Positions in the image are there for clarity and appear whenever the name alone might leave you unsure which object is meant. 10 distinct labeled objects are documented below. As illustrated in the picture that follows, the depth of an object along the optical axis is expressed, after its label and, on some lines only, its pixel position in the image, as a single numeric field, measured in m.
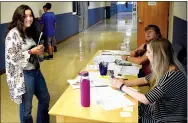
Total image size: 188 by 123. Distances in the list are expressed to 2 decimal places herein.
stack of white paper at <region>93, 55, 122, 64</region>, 2.72
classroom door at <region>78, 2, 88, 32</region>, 10.59
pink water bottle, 1.52
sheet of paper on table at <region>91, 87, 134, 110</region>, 1.61
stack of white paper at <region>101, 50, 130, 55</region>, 3.13
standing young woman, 1.95
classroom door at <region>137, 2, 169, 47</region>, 5.31
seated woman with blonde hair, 1.54
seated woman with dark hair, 2.61
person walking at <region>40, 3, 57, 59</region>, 5.78
